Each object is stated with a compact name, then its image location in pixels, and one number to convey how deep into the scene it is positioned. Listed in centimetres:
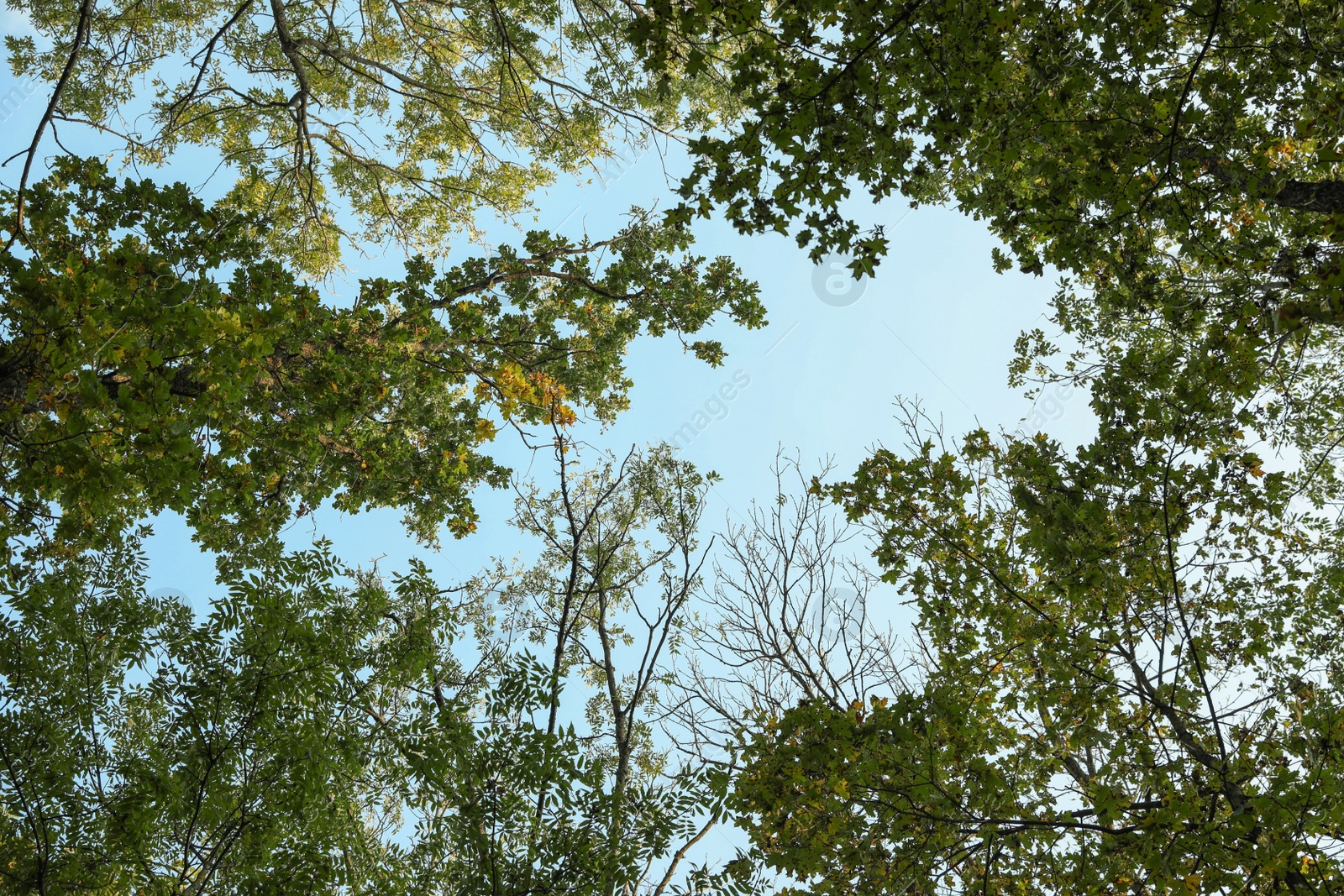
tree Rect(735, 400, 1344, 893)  374
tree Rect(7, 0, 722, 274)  961
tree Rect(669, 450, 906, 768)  820
